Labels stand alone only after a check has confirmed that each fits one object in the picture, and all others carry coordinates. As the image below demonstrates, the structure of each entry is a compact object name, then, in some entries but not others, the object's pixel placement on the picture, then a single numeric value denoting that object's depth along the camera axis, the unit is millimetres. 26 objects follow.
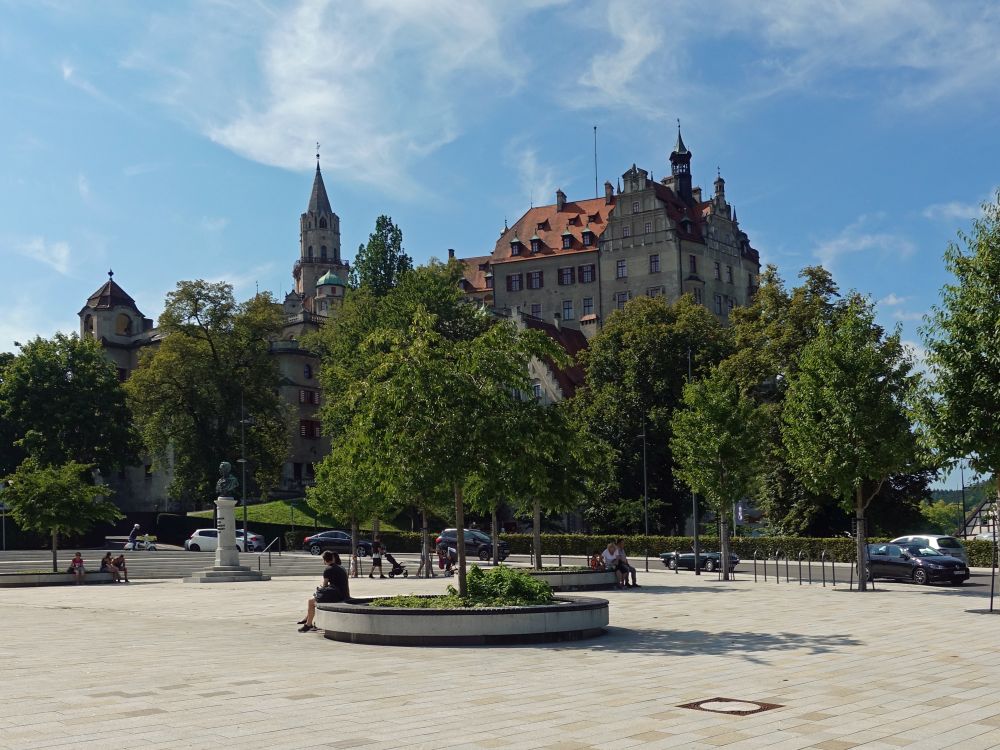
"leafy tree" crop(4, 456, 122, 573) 44000
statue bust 48969
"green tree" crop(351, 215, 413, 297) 79312
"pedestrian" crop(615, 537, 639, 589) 33062
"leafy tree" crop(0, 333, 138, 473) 74062
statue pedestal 44750
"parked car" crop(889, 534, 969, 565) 42969
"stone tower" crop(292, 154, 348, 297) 173750
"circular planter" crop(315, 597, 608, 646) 17281
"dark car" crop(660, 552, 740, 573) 47375
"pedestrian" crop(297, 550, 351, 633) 20250
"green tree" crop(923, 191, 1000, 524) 23078
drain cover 10977
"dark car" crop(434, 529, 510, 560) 58719
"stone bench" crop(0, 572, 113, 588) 42594
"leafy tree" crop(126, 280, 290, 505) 74625
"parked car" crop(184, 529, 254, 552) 68750
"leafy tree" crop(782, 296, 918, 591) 30781
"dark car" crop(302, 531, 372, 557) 67000
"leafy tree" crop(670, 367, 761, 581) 39062
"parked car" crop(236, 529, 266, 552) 70000
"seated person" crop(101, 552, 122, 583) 45250
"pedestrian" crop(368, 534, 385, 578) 45031
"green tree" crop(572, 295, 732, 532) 69062
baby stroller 45719
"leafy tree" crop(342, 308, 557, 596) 19344
